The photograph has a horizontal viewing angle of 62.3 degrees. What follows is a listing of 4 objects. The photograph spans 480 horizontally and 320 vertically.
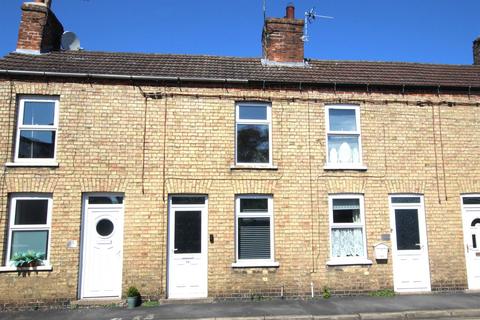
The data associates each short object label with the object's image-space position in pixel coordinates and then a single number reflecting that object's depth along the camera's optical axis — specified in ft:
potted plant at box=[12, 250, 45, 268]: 30.35
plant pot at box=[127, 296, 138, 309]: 30.04
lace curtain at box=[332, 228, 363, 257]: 34.01
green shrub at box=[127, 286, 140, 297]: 30.31
